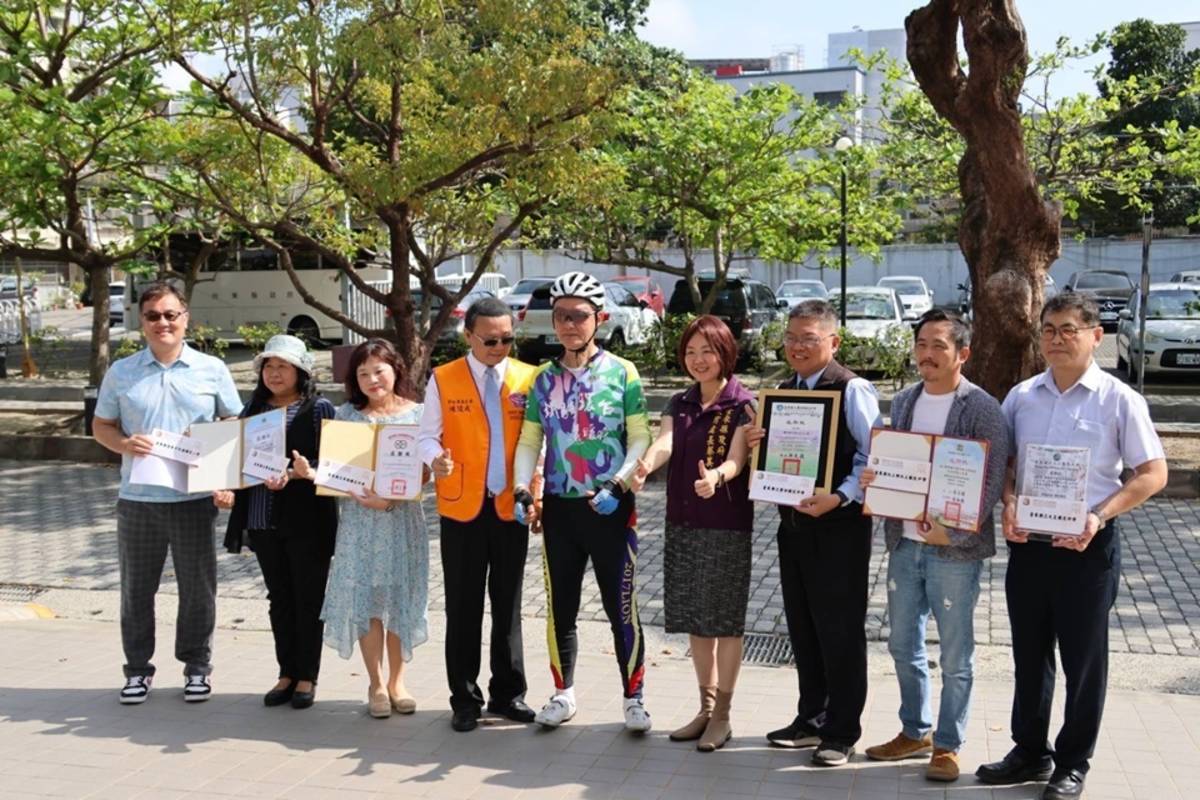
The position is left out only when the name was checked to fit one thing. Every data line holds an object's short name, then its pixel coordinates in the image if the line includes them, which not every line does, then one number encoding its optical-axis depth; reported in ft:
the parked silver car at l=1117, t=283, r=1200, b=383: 59.57
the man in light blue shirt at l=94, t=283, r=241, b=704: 18.74
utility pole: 40.81
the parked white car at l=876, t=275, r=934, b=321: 99.14
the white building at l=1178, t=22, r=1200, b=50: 193.06
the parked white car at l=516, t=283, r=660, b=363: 67.56
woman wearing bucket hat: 18.60
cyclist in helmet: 17.02
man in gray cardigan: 15.07
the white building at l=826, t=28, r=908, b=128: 227.20
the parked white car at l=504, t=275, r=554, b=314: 87.71
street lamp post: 59.16
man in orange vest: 17.61
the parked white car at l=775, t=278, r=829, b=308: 104.42
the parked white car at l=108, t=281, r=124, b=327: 122.83
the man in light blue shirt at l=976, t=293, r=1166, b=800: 14.33
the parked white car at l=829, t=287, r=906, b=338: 71.00
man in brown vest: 15.93
